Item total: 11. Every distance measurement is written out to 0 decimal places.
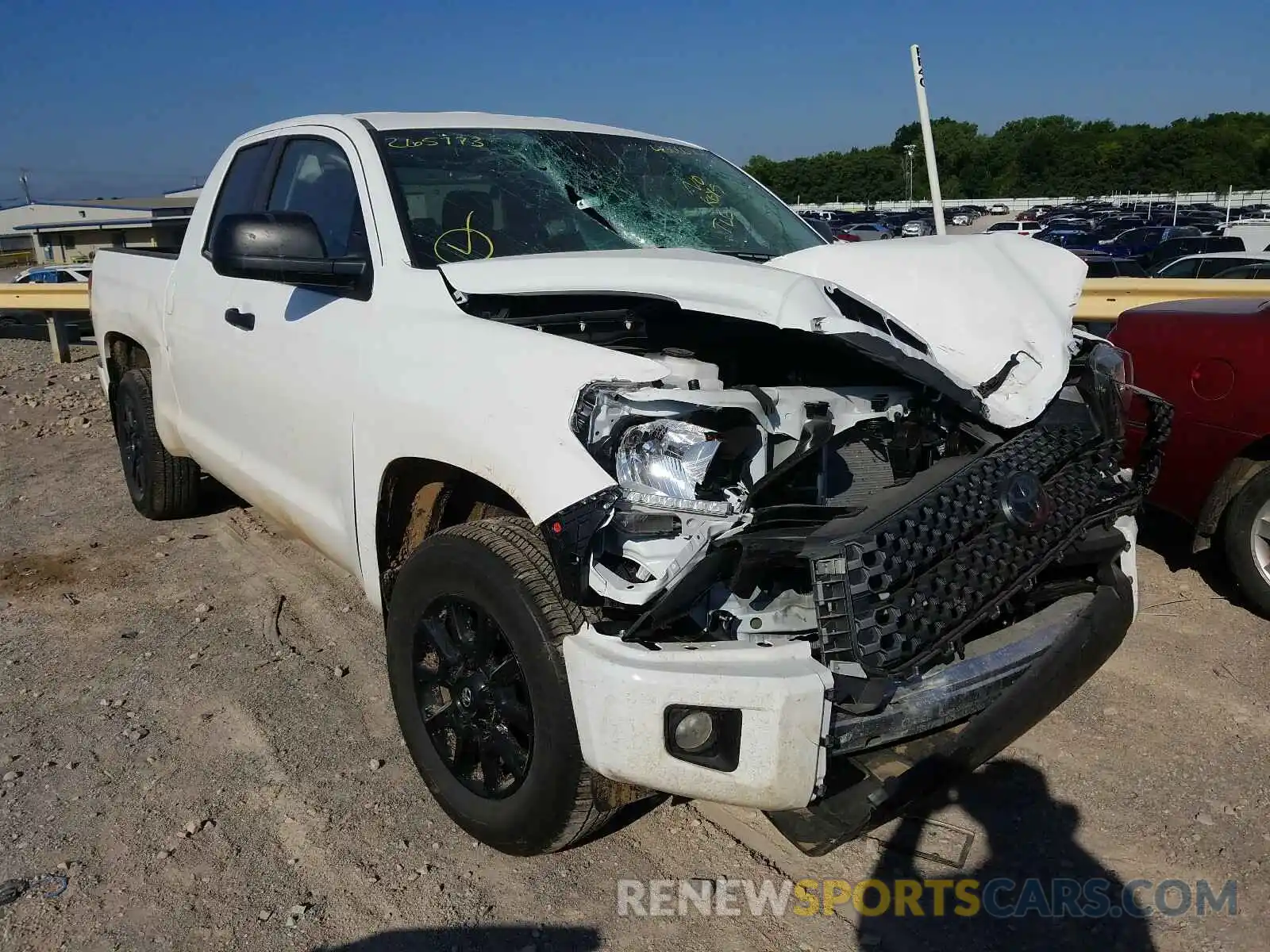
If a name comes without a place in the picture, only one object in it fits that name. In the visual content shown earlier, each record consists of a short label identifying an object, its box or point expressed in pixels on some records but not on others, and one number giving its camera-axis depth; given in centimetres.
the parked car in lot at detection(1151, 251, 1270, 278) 1442
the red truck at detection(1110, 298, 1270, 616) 405
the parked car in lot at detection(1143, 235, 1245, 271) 2108
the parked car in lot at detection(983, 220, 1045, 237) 4060
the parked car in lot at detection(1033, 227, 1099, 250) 3089
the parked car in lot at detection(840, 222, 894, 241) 3747
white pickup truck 221
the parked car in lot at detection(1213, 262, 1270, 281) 1341
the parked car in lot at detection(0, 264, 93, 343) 1296
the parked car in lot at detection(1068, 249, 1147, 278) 1653
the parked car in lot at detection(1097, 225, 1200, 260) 2778
